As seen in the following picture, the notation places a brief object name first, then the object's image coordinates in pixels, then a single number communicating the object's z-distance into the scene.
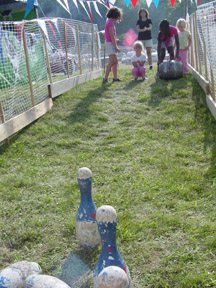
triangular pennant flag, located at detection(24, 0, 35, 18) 10.07
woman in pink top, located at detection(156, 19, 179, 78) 7.87
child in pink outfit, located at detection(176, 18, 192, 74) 8.45
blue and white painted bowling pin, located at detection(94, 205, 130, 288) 1.83
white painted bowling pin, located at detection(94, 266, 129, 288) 1.36
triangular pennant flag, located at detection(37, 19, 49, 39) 6.71
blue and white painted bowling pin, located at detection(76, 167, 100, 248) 2.44
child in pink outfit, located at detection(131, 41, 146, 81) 8.21
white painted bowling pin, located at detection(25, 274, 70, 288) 1.56
